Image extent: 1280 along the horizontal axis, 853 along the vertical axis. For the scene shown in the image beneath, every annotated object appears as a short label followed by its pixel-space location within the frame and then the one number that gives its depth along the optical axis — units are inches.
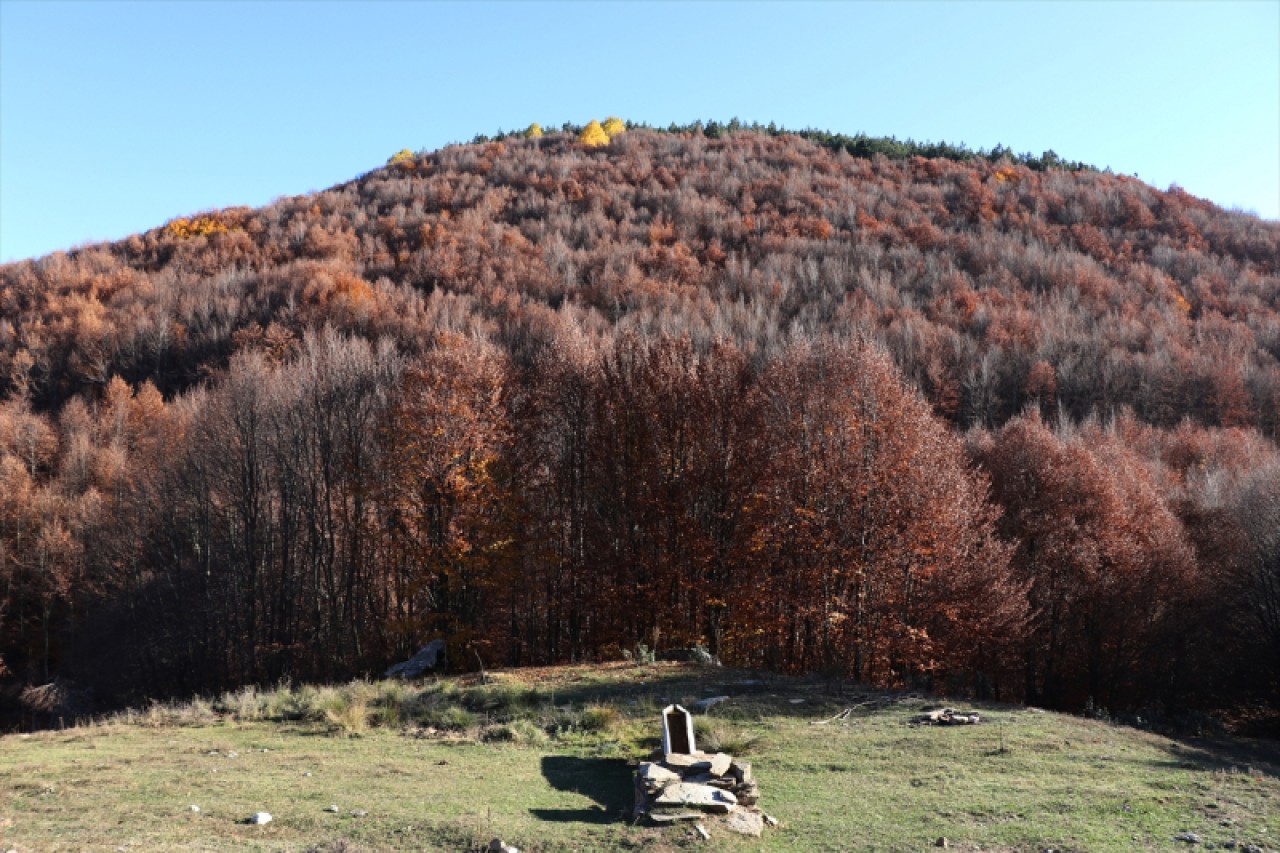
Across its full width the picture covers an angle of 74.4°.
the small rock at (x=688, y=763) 483.2
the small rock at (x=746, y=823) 419.2
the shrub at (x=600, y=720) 649.0
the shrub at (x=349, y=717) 664.4
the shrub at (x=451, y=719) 680.4
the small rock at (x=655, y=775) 458.6
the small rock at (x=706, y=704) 696.6
